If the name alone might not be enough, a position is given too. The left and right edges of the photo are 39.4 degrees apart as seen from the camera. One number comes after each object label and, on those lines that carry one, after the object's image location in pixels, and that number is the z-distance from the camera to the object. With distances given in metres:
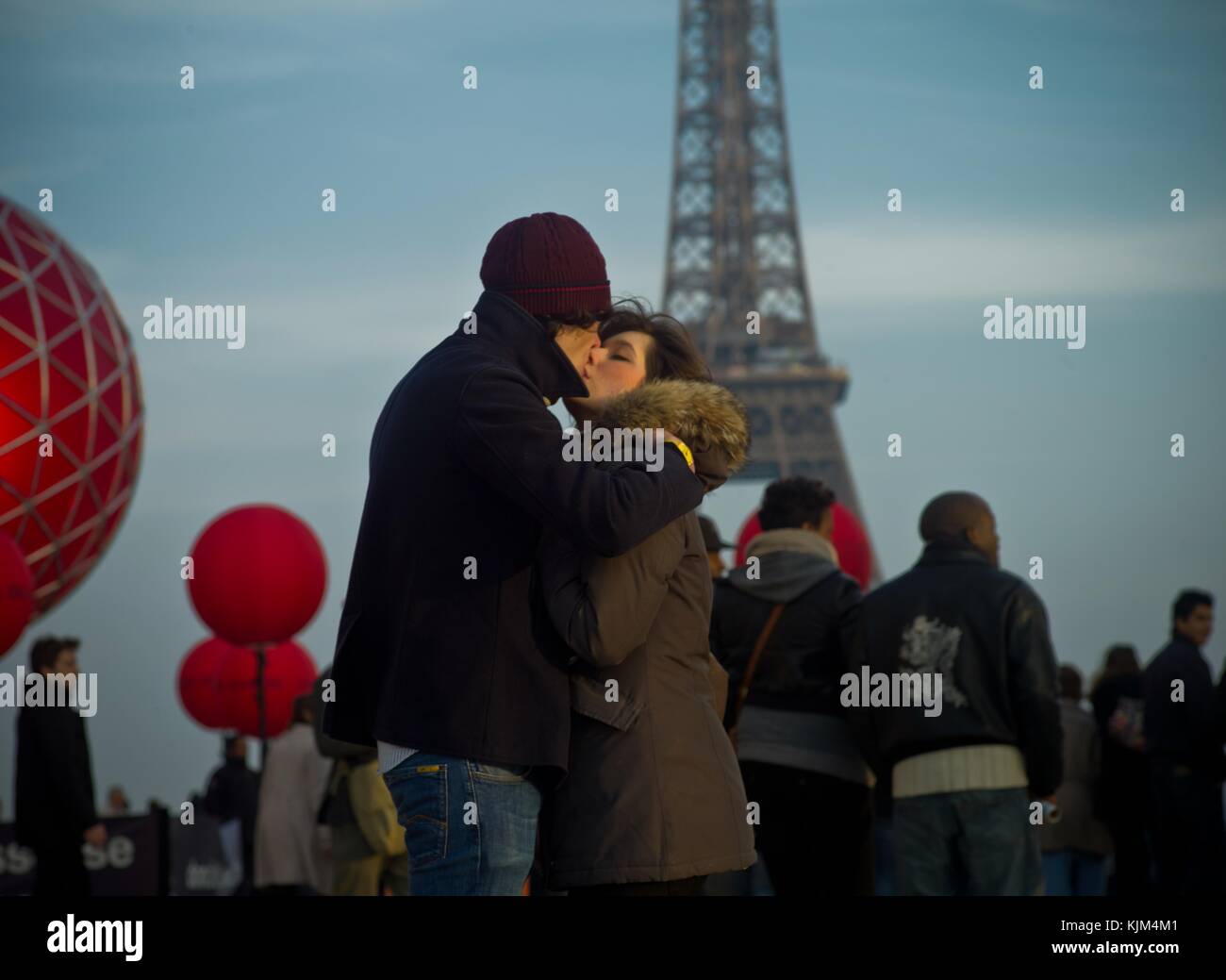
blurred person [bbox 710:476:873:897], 5.08
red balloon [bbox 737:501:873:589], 7.56
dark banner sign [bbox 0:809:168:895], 9.26
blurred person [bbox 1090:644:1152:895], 7.73
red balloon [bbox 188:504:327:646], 8.36
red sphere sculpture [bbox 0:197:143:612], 9.99
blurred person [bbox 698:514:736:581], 5.09
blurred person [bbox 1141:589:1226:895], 7.02
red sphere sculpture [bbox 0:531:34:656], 7.70
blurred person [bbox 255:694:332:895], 7.93
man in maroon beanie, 2.65
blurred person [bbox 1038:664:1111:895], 7.49
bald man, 5.00
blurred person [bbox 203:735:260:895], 10.76
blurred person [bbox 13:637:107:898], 6.87
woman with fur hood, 2.73
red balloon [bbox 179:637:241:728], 10.82
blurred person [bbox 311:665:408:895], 6.35
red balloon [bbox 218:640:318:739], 10.57
